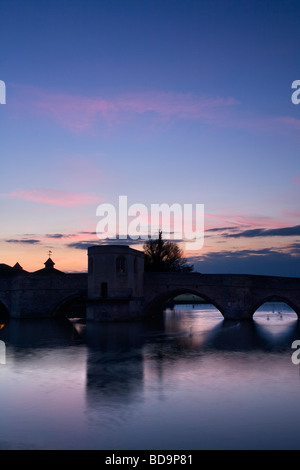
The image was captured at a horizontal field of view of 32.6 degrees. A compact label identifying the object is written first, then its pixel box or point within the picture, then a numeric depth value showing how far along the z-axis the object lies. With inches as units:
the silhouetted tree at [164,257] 2955.2
